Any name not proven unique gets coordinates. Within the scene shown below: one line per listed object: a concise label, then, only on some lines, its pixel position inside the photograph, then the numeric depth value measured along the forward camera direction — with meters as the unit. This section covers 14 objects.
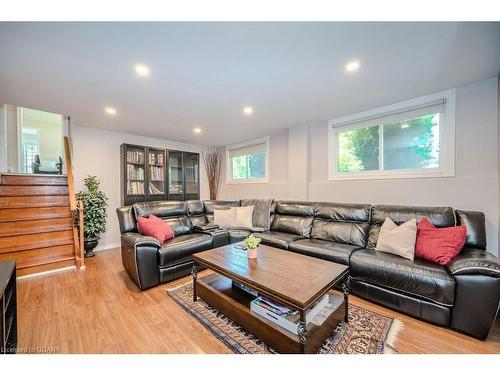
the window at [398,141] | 2.42
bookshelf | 3.82
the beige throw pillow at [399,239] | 1.93
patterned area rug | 1.36
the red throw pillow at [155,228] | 2.54
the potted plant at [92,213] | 3.24
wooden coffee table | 1.24
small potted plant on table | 1.87
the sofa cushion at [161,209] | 2.87
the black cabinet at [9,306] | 1.10
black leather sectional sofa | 1.47
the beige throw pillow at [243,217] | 3.32
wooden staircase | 2.59
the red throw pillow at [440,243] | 1.75
